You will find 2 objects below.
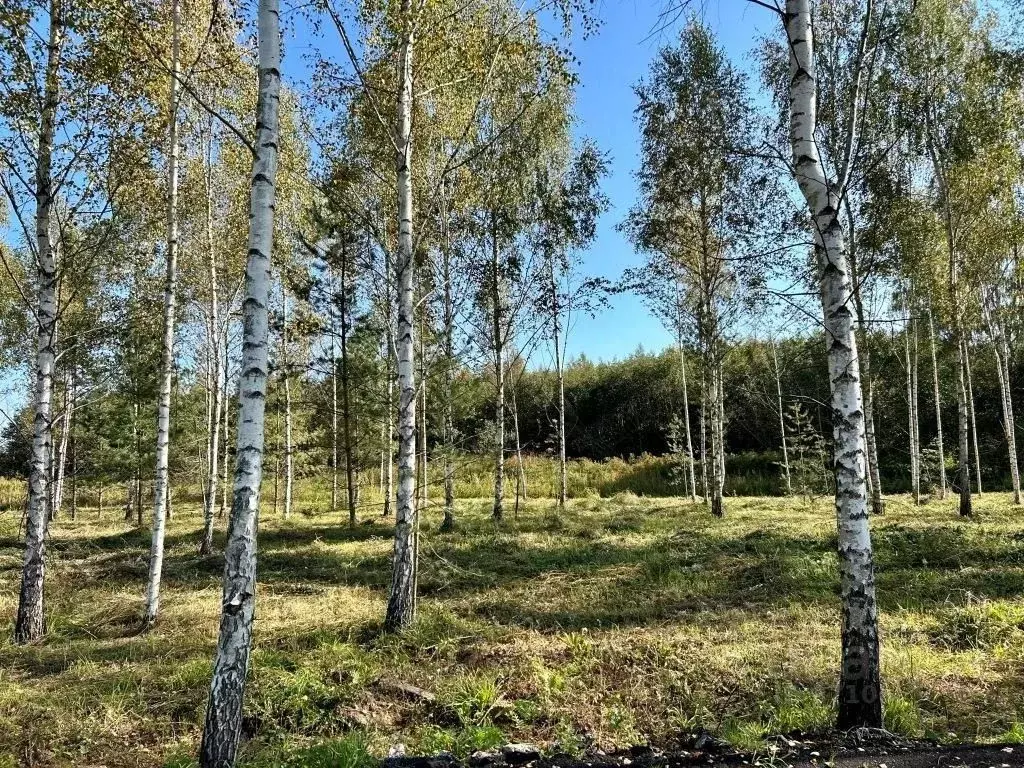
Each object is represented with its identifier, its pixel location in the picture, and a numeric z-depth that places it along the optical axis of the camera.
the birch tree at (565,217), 15.02
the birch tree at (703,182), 13.93
